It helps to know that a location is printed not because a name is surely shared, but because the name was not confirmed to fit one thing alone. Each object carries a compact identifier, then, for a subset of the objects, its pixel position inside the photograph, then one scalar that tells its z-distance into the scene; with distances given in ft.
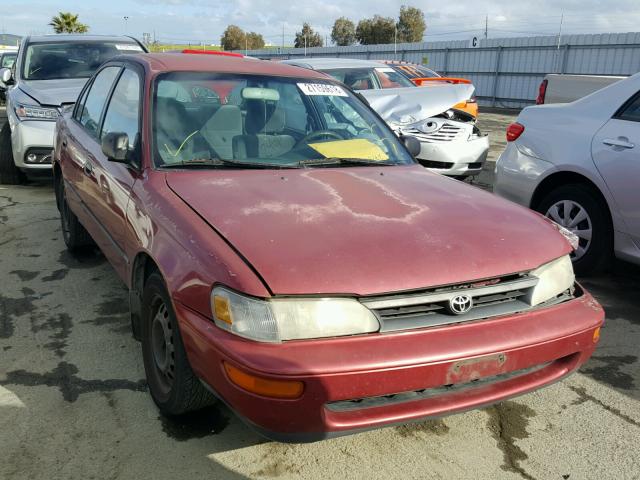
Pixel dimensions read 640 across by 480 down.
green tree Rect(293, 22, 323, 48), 222.69
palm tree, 187.57
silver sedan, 13.35
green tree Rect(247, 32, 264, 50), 237.51
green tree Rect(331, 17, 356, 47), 209.72
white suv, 22.08
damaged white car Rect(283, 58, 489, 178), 23.26
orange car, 31.78
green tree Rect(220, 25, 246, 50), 234.99
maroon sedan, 6.68
